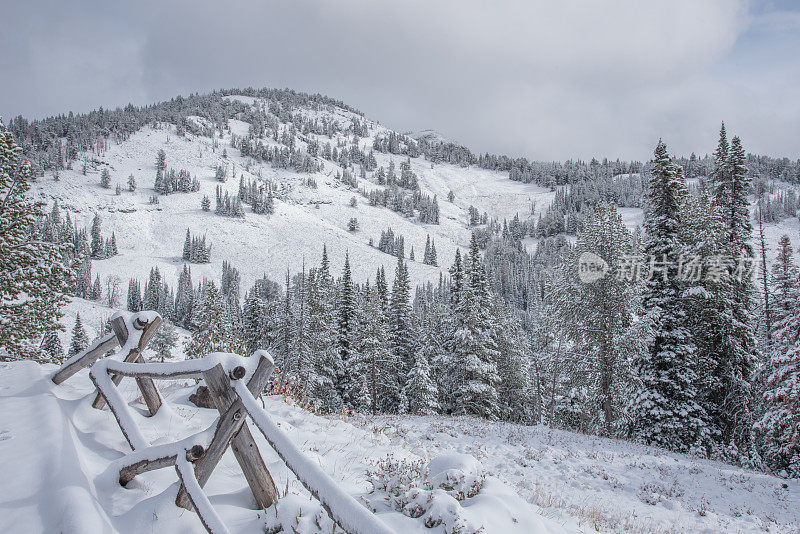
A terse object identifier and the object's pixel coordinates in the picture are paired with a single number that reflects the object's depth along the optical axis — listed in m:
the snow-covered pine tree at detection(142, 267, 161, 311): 98.00
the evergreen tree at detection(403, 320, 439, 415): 30.94
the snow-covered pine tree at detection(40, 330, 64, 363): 39.41
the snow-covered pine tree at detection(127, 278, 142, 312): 103.12
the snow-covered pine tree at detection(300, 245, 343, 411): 32.53
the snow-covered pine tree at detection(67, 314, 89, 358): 55.59
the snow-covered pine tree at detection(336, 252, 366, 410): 34.22
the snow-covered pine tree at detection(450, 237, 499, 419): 28.41
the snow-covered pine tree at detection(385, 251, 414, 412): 38.59
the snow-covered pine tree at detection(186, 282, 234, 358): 28.38
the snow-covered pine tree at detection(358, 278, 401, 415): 34.00
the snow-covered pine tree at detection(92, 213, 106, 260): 119.38
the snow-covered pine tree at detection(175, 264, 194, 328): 98.59
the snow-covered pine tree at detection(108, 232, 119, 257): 122.31
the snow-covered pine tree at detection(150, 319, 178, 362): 52.51
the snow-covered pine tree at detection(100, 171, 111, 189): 150.38
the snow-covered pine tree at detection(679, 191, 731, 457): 19.45
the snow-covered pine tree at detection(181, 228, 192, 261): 125.56
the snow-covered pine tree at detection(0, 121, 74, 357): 12.45
